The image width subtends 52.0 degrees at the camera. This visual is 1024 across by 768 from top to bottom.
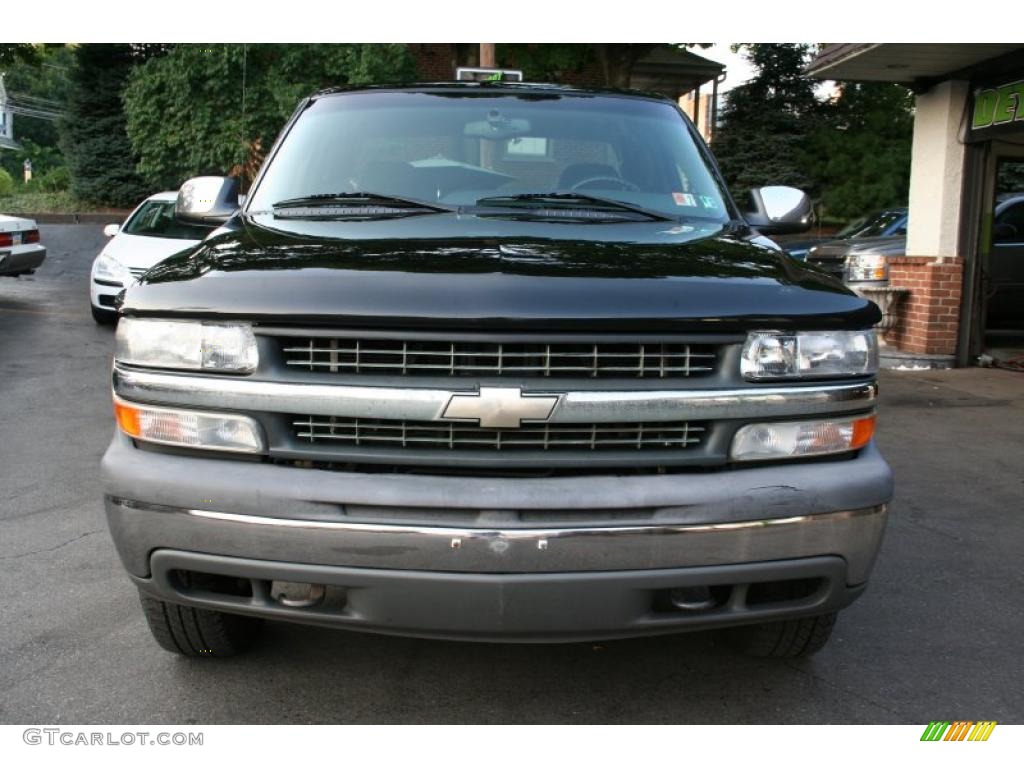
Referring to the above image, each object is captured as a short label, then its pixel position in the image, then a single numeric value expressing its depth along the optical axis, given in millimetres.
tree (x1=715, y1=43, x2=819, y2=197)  23750
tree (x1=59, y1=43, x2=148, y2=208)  26391
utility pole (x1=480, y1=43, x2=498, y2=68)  14148
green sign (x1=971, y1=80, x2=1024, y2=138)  9078
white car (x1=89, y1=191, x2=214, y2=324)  11289
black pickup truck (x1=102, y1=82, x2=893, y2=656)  2506
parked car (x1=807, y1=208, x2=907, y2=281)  10664
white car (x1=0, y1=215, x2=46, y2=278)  12648
